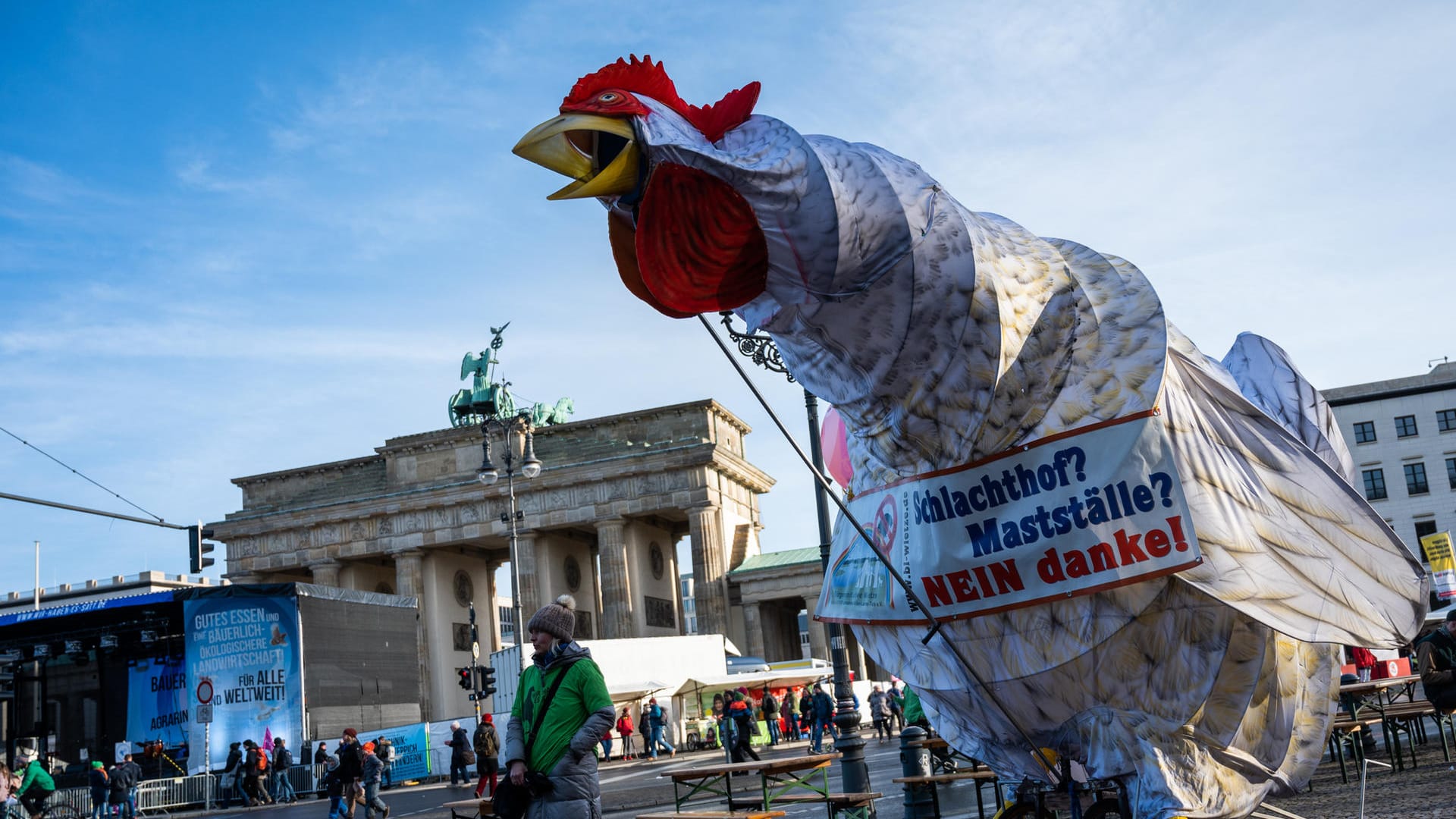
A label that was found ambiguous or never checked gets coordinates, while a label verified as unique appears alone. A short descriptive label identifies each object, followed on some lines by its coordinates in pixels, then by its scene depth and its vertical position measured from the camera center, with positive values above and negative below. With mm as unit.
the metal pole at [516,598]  30266 +1741
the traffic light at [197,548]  22469 +2693
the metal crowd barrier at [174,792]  28594 -1974
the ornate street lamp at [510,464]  30109 +4871
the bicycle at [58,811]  23712 -1889
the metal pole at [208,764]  29531 -1459
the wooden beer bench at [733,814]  7965 -1038
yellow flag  36547 +812
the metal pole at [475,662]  28047 +335
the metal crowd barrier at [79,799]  28125 -1866
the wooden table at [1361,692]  11547 -994
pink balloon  5918 +896
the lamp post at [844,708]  11719 -680
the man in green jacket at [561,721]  5758 -247
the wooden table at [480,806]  10234 -1118
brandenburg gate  55594 +6781
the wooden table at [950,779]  8992 -1064
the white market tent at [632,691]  32500 -784
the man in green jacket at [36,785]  15453 -797
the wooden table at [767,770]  9305 -898
